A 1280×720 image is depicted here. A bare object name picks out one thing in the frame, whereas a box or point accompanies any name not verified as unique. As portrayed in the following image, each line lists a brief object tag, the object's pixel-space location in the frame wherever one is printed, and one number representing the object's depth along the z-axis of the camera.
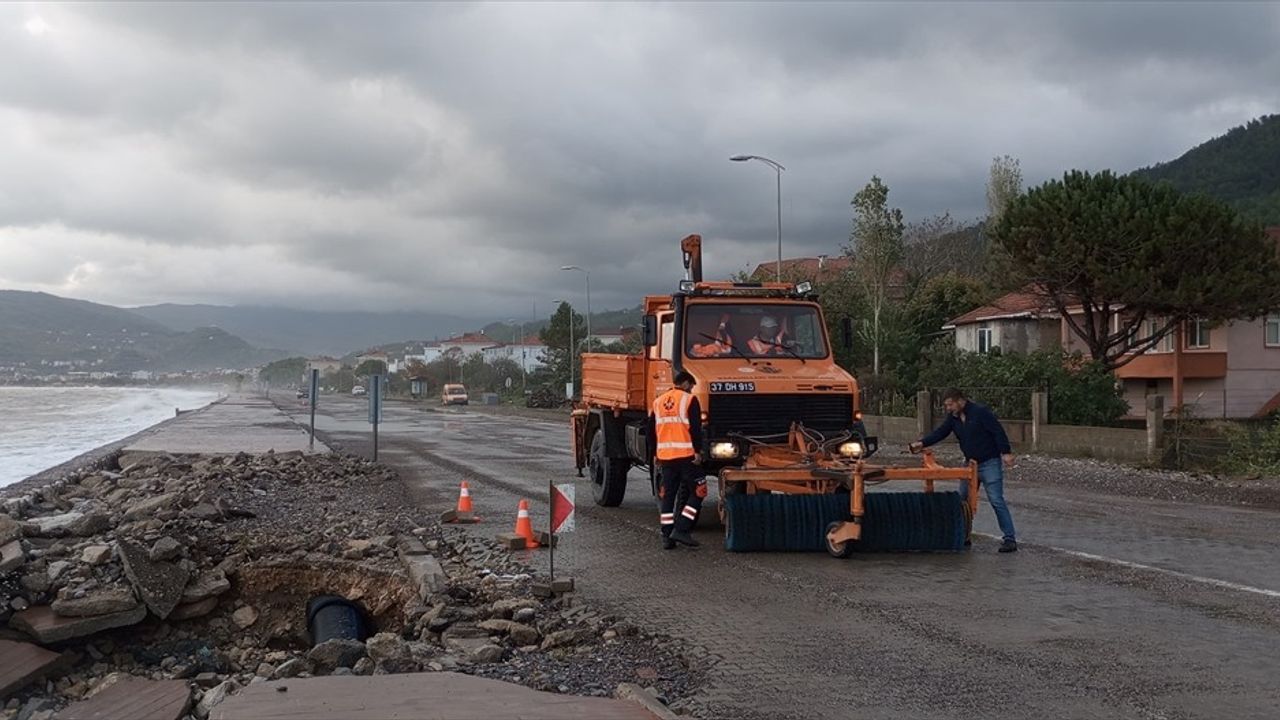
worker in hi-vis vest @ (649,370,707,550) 11.14
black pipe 9.83
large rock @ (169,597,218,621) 10.25
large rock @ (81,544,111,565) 10.17
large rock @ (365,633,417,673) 6.64
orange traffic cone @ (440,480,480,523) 13.98
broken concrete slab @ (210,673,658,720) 5.58
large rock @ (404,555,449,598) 9.43
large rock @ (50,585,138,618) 9.45
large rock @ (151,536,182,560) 10.38
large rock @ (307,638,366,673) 7.03
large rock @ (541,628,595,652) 7.47
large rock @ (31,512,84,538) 12.02
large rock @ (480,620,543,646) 7.64
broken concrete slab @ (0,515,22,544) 10.78
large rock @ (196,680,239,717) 6.79
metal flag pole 9.63
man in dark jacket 11.22
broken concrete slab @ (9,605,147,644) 9.32
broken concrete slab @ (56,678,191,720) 6.88
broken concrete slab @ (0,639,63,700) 8.51
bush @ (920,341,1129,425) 26.81
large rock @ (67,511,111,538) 12.23
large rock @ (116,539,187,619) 9.88
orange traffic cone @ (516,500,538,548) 11.73
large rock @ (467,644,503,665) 7.01
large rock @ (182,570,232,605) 10.33
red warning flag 9.80
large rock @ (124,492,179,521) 13.53
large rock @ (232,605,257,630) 10.56
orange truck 10.98
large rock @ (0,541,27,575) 9.79
